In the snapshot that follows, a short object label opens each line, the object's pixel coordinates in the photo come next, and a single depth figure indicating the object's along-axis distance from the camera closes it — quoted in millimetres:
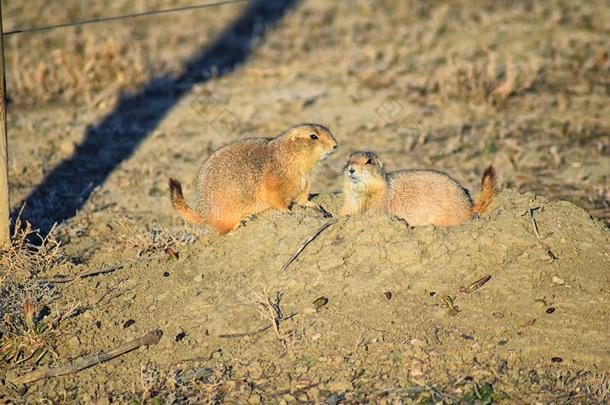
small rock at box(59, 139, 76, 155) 19656
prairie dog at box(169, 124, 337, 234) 12828
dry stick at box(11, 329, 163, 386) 10359
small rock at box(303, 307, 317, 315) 10891
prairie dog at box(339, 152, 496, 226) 12281
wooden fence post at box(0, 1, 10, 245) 13062
